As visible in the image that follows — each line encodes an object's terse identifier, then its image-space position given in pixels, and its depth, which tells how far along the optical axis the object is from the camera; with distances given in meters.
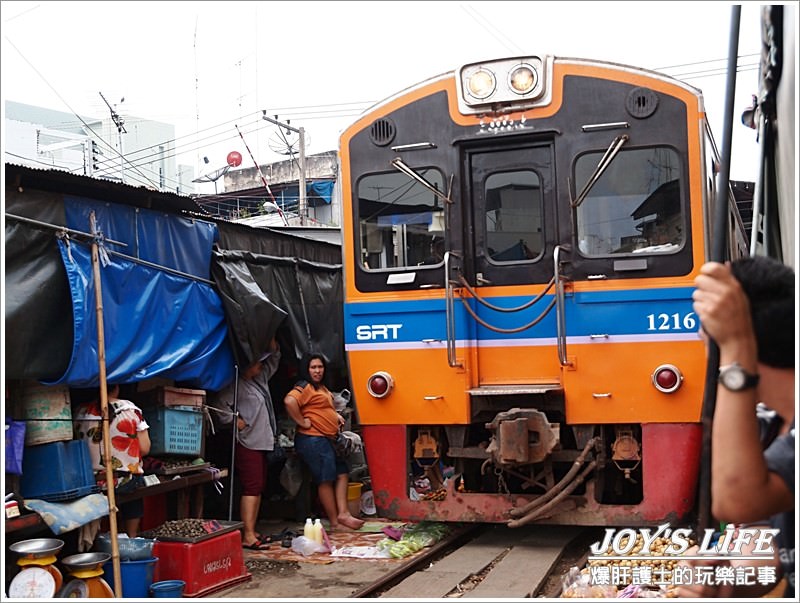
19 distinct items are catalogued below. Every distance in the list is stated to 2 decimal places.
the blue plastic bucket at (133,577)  5.80
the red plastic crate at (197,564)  6.09
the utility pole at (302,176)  22.02
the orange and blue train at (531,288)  6.37
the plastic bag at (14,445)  5.38
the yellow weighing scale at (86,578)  5.39
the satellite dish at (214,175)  26.58
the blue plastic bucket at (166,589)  5.79
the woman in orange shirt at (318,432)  8.17
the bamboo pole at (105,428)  5.62
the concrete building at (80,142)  19.40
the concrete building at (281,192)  26.45
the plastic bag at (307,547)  7.21
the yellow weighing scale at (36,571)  5.13
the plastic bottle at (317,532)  7.30
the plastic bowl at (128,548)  5.88
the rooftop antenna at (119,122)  19.23
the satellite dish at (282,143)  24.53
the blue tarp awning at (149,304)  5.98
